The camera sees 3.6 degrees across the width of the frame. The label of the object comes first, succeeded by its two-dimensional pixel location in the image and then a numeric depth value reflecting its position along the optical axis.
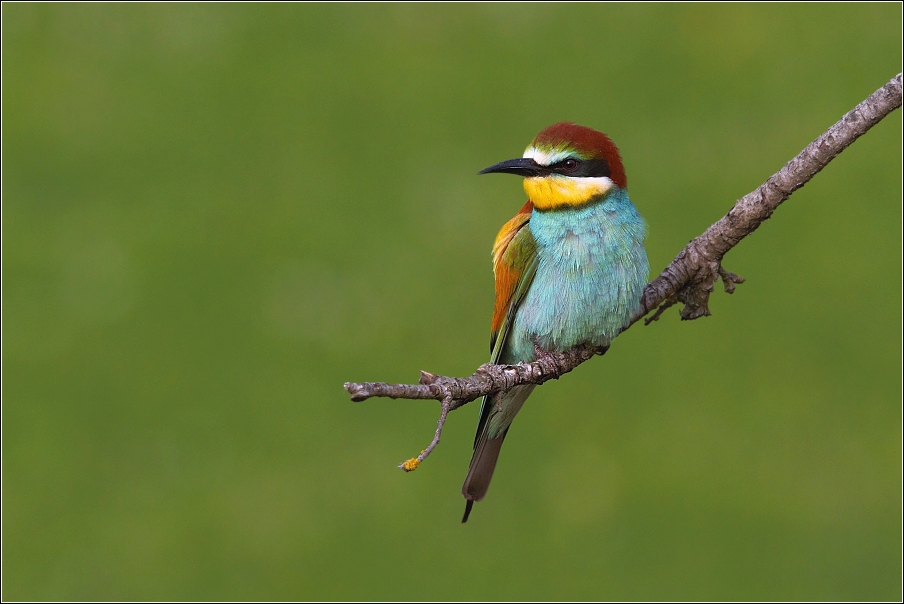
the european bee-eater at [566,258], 6.06
